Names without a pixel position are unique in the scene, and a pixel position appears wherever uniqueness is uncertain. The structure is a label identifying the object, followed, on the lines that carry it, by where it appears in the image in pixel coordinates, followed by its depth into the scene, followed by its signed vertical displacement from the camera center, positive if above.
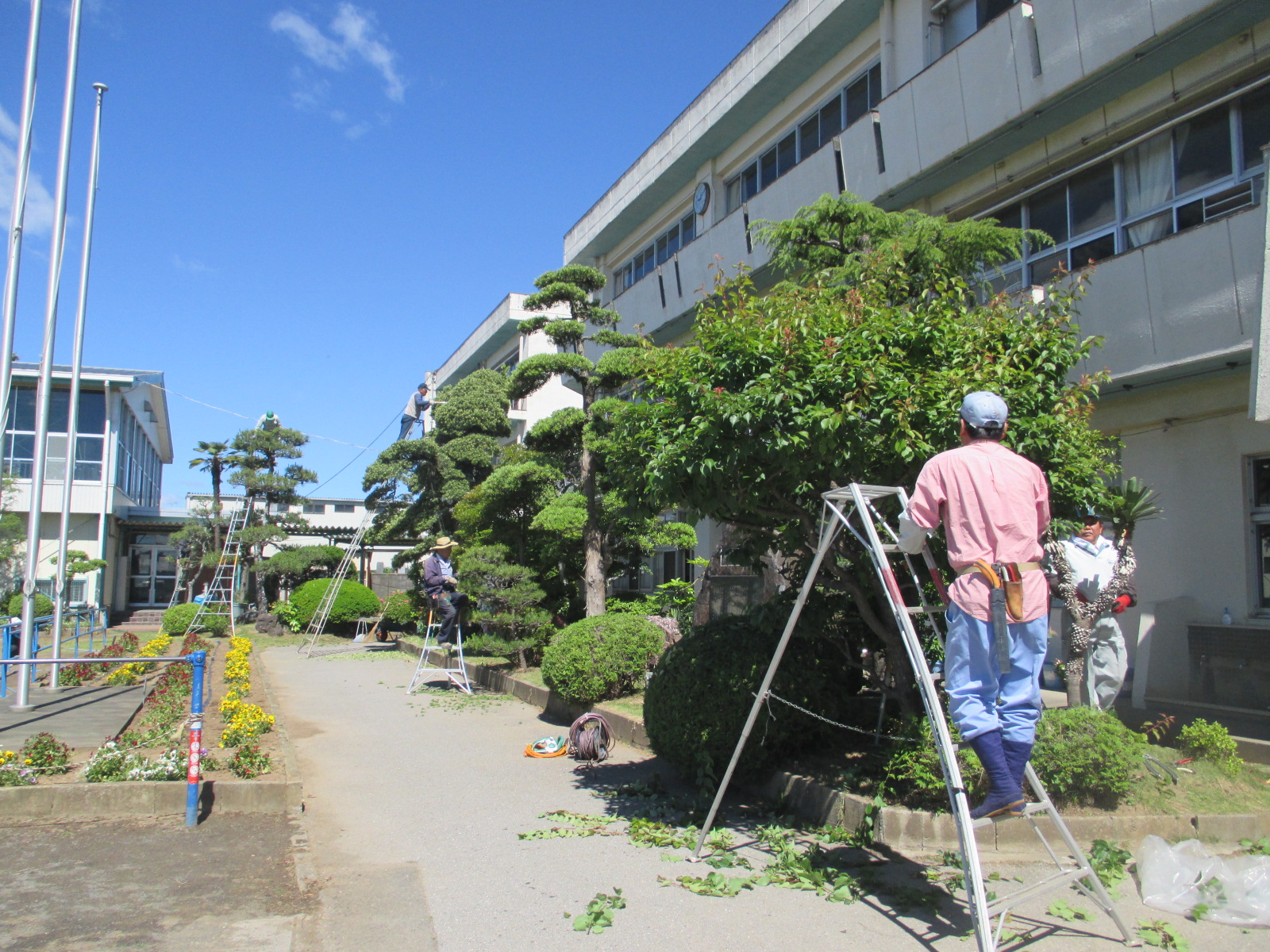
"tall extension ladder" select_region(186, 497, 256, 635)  26.58 +0.59
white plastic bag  4.33 -1.53
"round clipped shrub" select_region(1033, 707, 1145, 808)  5.43 -1.10
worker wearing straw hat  14.17 +0.04
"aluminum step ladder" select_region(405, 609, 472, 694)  13.92 -1.31
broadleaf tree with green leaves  5.52 +1.20
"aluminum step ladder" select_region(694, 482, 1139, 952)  3.53 -0.76
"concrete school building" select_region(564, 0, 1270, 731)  9.00 +4.58
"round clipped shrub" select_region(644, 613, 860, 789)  6.77 -0.86
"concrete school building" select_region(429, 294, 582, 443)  31.61 +9.35
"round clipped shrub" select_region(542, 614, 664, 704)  10.49 -0.81
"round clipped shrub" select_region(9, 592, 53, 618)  21.44 -0.20
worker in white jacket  7.17 -0.31
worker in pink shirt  3.93 -0.15
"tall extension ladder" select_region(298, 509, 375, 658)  26.11 -0.08
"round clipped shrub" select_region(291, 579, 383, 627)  27.16 -0.26
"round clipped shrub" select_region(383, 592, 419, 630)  25.47 -0.51
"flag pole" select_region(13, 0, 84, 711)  10.99 +3.83
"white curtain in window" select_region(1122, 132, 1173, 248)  10.05 +4.69
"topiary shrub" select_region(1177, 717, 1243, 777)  6.36 -1.18
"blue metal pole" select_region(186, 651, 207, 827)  6.02 -1.22
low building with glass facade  28.59 +4.55
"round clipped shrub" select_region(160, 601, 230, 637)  24.11 -0.66
